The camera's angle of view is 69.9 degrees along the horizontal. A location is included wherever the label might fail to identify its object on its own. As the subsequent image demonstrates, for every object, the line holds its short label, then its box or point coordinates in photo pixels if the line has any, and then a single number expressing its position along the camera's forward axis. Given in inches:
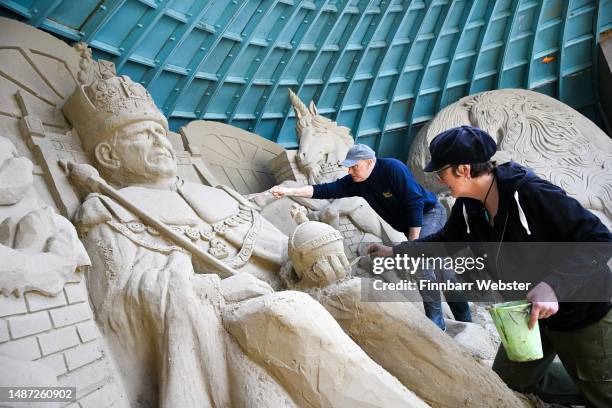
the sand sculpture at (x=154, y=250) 72.8
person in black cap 63.1
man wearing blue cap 128.3
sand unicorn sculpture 204.7
